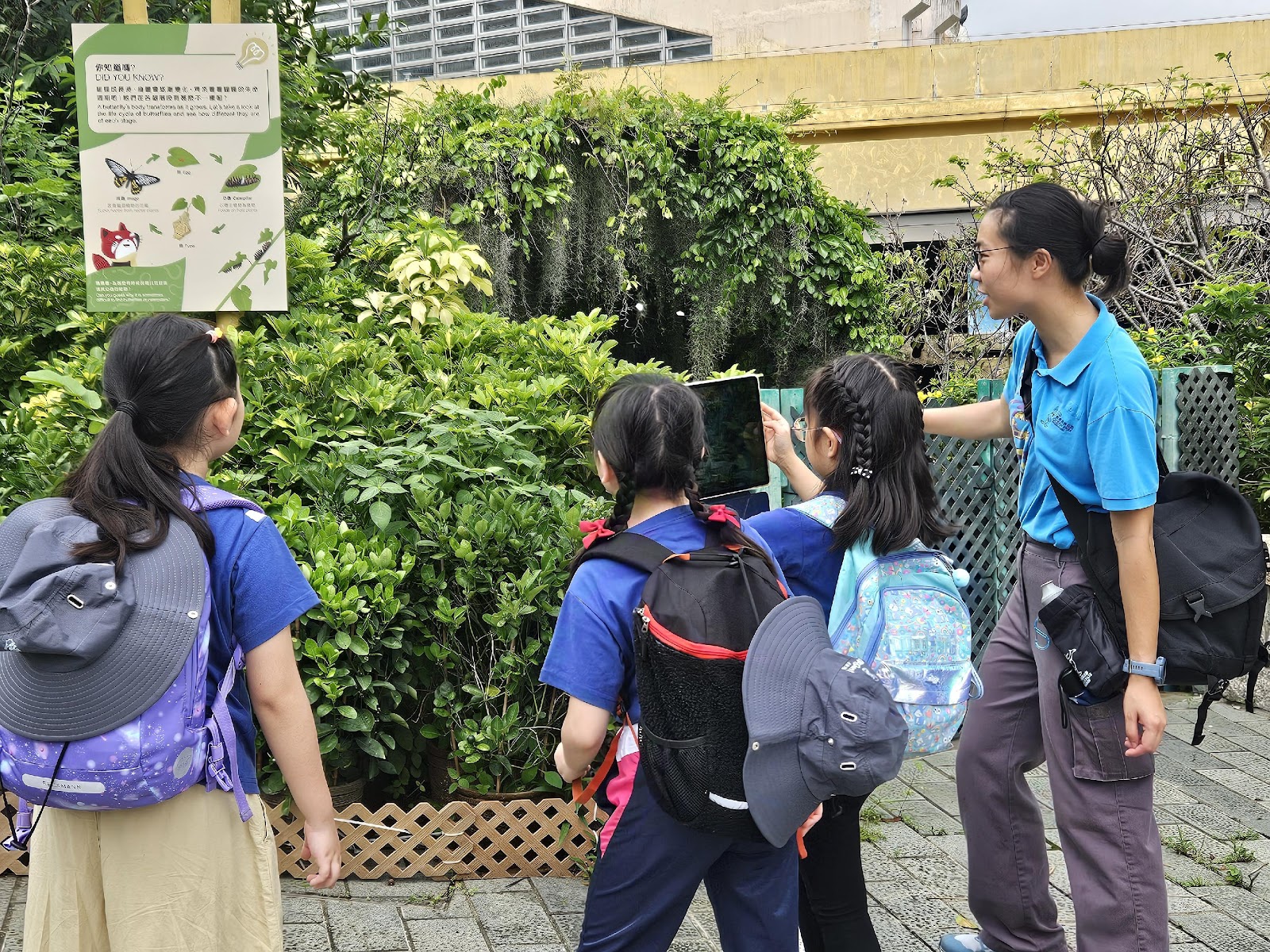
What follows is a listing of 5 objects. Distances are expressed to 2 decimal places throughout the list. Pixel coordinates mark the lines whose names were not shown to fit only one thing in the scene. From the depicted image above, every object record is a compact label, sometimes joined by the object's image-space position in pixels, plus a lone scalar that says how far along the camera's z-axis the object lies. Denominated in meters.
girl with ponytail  1.84
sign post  4.24
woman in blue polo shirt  2.38
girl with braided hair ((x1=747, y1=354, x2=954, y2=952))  2.37
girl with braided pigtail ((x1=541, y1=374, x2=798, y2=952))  2.04
